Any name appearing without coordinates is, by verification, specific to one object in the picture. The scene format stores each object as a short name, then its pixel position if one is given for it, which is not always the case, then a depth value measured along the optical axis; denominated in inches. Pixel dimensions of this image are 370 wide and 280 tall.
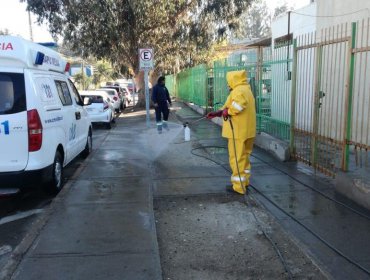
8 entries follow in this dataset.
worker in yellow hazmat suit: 239.3
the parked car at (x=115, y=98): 907.9
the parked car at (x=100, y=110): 616.7
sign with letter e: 601.4
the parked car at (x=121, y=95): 1028.8
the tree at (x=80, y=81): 1769.2
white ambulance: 216.4
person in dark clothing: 553.9
